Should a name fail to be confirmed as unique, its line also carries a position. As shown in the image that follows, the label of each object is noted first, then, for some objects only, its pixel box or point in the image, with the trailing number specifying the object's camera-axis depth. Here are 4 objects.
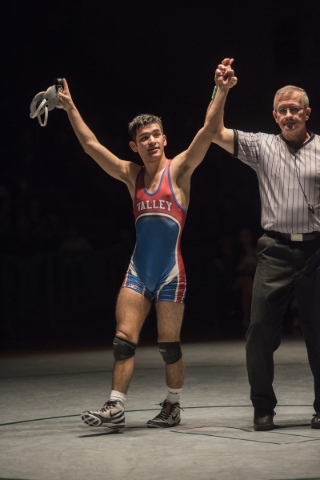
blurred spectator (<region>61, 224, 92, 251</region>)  17.71
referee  8.04
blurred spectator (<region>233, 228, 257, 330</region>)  17.91
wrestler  8.22
